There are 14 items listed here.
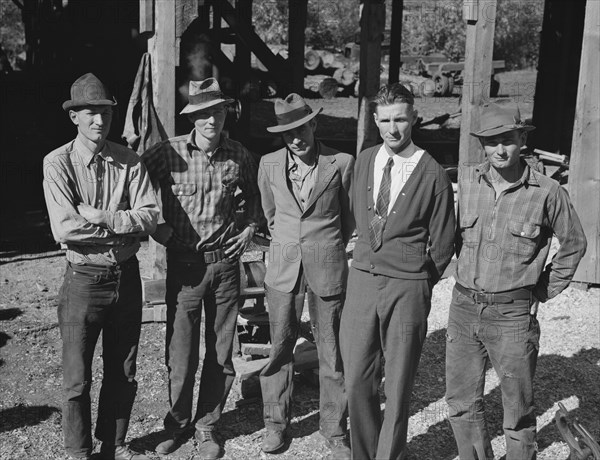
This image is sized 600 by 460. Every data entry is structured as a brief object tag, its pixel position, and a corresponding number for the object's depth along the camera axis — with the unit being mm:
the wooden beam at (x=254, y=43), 9398
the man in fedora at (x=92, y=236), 4543
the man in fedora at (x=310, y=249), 4953
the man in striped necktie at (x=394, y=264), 4438
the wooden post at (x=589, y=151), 7734
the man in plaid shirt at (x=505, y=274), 4418
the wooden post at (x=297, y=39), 12445
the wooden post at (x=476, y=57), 7215
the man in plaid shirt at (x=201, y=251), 4969
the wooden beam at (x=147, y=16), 7012
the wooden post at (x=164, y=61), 6809
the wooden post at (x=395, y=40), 14328
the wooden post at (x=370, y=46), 8875
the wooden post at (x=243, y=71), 11686
